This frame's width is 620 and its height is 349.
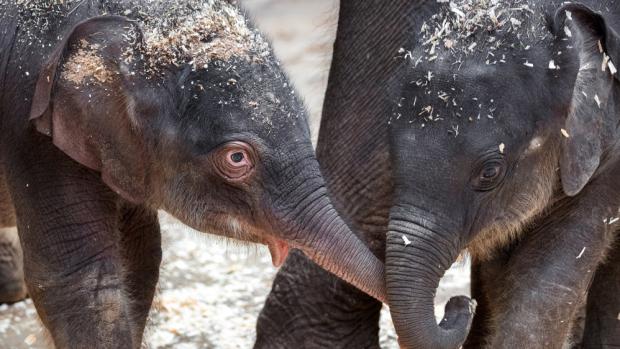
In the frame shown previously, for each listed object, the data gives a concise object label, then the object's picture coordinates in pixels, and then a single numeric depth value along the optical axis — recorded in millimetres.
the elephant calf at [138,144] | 8523
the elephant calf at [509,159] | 9066
